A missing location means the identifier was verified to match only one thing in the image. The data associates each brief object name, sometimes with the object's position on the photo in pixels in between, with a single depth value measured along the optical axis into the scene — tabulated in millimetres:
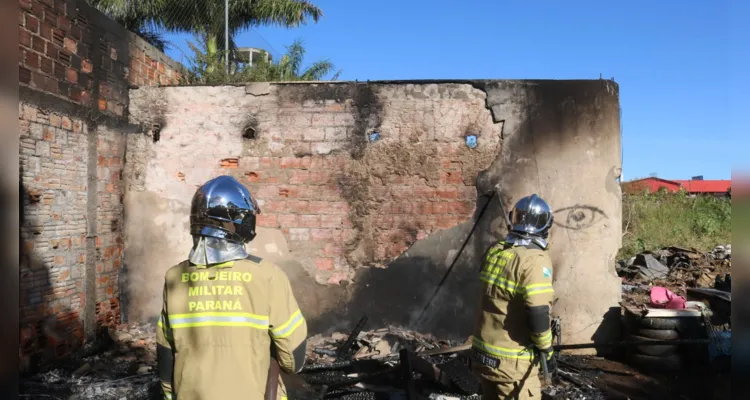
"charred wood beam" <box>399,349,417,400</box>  4320
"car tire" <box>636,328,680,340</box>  5246
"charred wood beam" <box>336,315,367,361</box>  5359
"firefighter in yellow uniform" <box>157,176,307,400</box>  2123
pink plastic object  5562
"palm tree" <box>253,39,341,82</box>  12595
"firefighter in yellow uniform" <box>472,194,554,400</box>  3008
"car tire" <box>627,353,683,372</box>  5223
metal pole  10708
